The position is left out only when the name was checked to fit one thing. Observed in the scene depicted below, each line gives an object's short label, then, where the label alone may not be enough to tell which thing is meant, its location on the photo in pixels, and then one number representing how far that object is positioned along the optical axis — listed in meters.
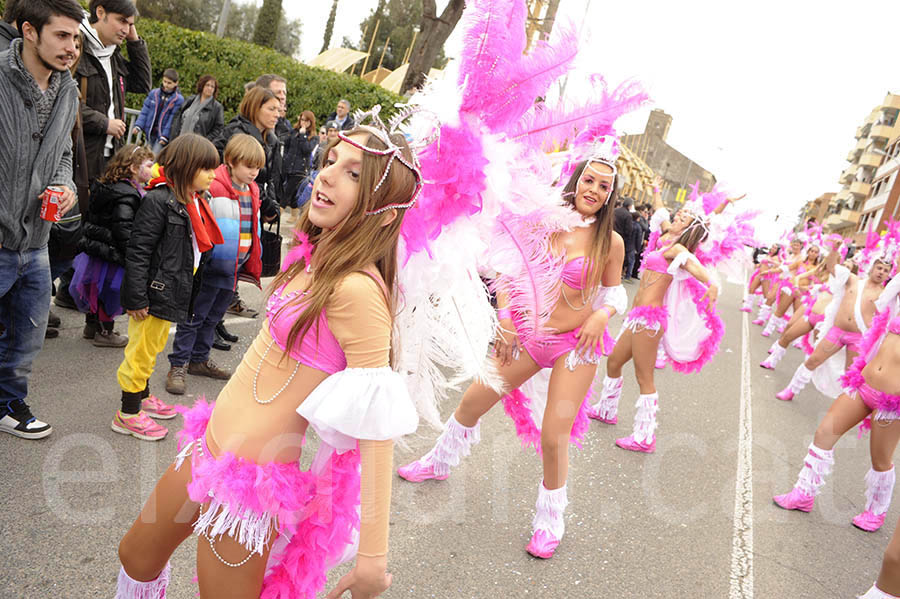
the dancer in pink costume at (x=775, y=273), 14.08
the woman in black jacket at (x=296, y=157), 10.52
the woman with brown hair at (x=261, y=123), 5.20
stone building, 66.26
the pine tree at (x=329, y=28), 40.66
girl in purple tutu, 4.07
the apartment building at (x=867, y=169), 66.94
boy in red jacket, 4.15
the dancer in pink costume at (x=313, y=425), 1.59
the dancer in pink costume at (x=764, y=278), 15.09
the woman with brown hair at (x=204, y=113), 6.48
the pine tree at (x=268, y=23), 22.66
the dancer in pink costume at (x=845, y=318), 6.13
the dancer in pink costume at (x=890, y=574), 3.23
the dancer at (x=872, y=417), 4.24
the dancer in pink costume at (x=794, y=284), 12.78
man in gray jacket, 2.73
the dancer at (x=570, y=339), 3.39
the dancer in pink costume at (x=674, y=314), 5.27
